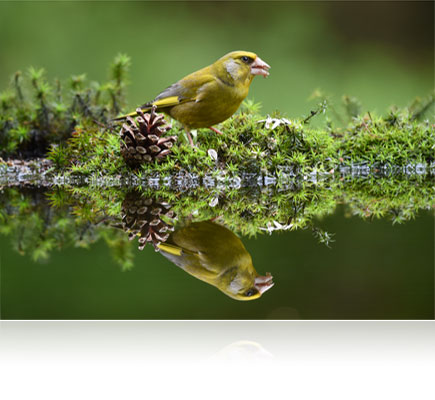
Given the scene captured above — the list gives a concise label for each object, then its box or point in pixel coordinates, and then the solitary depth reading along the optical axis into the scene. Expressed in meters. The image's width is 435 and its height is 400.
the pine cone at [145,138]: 5.87
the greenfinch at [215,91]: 5.91
